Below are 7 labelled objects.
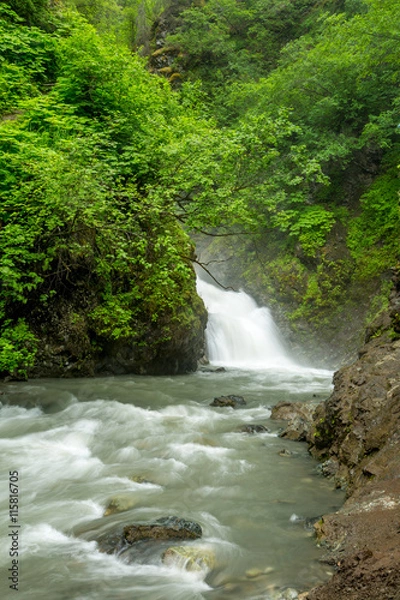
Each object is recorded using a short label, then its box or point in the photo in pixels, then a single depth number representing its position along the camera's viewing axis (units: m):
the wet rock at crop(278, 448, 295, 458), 5.60
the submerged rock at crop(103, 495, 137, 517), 4.06
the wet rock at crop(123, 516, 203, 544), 3.45
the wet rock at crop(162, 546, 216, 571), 3.18
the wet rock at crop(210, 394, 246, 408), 8.35
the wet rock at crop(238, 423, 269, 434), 6.61
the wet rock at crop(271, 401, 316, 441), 6.29
